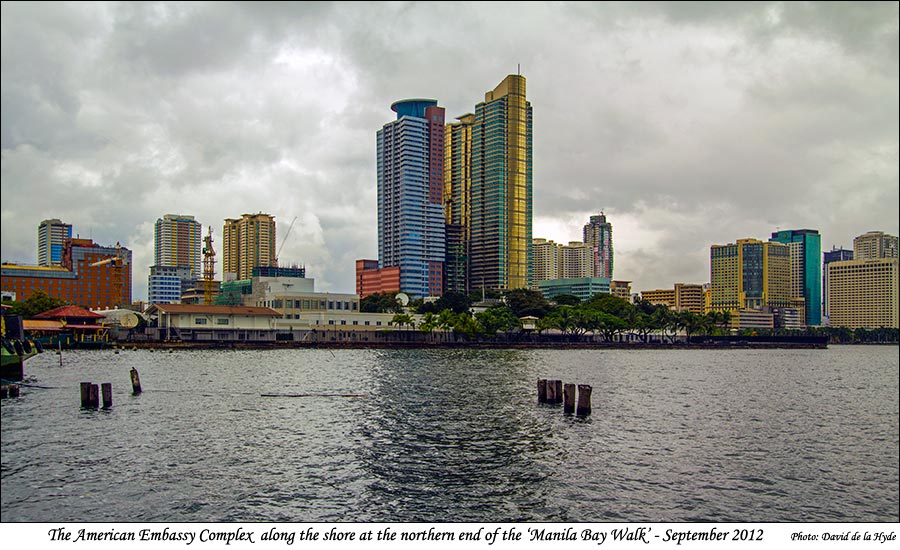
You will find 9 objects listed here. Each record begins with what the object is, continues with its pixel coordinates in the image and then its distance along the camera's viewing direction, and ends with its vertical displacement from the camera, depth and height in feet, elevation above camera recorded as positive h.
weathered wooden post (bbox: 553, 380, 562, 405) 171.49 -23.74
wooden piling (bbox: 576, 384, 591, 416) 153.07 -23.73
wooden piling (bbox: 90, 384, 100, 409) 149.79 -21.26
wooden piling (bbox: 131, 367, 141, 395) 175.00 -21.74
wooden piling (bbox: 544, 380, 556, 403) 171.12 -23.95
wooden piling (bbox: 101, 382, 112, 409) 150.08 -20.97
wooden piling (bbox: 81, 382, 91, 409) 149.48 -21.38
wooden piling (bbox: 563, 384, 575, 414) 156.56 -23.22
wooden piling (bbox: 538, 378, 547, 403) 172.24 -23.61
